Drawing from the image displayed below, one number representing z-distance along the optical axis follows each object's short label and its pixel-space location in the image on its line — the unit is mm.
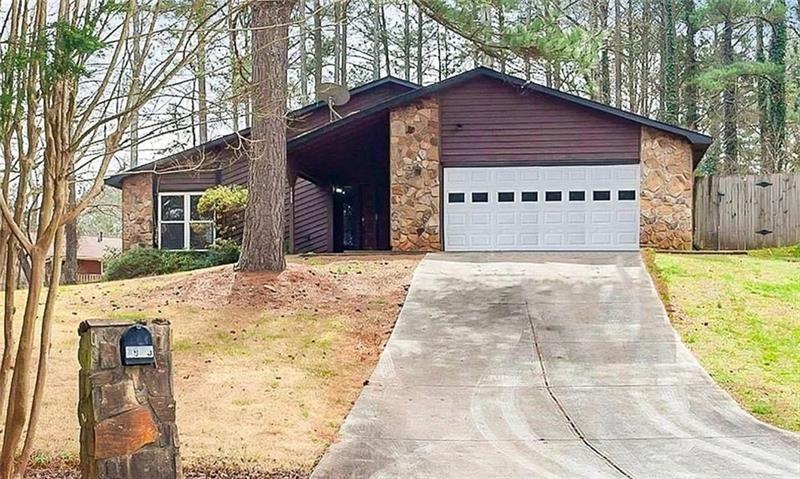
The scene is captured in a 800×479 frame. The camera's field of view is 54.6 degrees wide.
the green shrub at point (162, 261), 18031
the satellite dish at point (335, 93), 18438
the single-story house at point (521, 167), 16688
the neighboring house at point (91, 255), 34944
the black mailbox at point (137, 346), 3766
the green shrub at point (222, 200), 18609
